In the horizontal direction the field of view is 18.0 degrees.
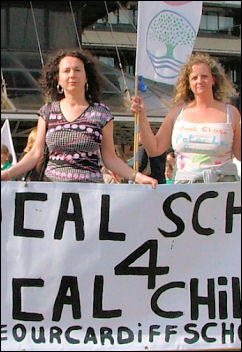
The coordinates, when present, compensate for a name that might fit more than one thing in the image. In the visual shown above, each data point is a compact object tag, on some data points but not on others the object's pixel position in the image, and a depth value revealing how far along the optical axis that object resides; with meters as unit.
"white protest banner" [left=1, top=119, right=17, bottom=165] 8.93
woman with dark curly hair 4.16
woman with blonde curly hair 4.38
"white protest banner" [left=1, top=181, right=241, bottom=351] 3.67
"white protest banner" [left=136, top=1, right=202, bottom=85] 4.50
